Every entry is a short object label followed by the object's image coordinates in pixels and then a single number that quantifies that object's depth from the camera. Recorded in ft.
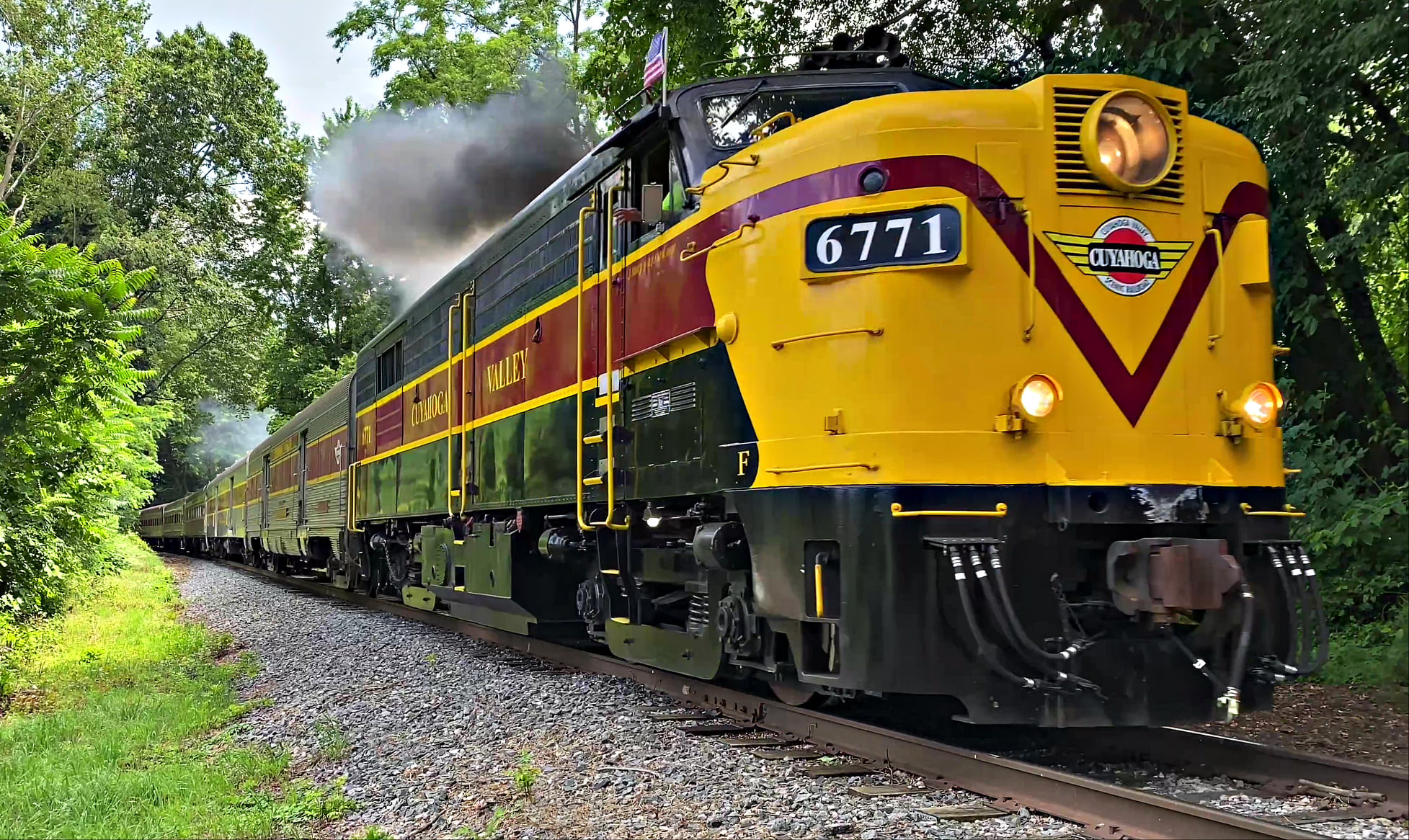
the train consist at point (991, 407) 14.08
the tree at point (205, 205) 90.22
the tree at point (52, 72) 74.02
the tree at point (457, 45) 90.38
